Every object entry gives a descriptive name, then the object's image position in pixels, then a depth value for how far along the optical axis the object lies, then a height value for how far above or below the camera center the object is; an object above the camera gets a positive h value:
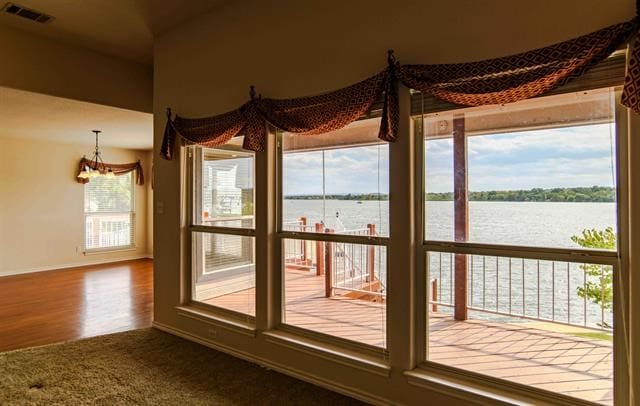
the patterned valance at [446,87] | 1.68 +0.69
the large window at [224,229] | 3.46 -0.21
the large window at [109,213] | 7.96 -0.13
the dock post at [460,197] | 2.30 +0.06
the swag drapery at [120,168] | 7.68 +0.85
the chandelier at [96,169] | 7.04 +0.79
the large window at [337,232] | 2.66 -0.19
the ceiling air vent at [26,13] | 3.33 +1.78
